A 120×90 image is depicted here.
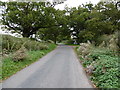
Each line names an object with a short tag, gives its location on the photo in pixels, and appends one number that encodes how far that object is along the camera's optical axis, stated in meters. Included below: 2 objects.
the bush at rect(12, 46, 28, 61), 7.23
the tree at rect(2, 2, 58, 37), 17.00
